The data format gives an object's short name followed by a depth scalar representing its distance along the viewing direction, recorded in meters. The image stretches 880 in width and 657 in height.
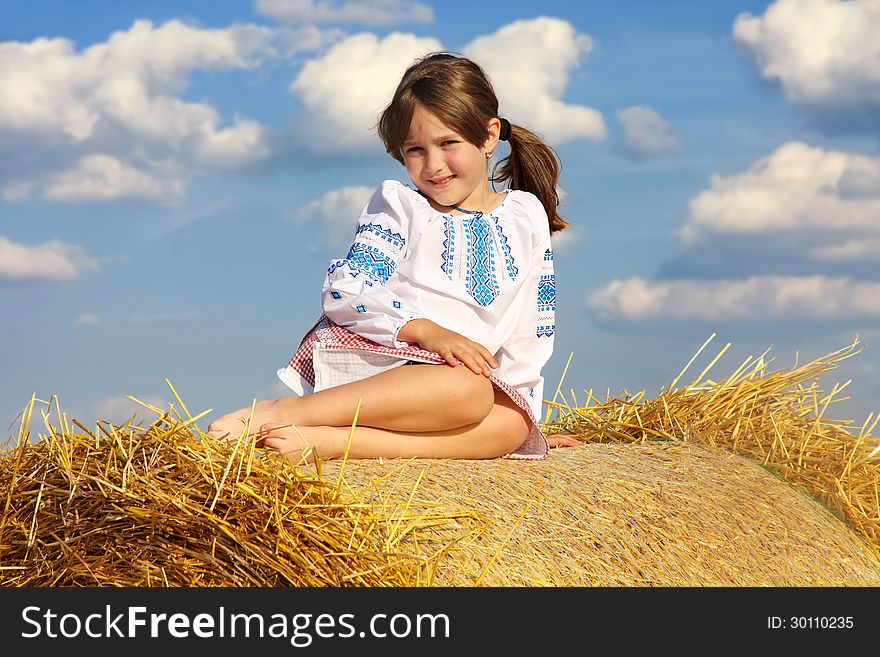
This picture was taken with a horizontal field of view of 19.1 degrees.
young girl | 2.79
